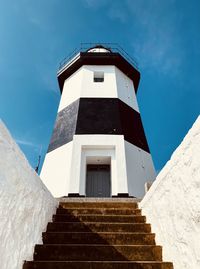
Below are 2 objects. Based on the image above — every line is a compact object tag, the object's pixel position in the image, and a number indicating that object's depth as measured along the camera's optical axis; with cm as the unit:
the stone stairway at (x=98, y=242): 277
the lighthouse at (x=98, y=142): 813
